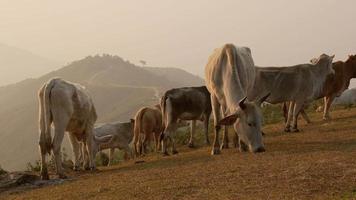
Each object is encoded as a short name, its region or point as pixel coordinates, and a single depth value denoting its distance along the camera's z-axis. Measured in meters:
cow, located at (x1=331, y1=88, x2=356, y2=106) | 31.27
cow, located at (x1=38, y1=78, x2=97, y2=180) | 11.95
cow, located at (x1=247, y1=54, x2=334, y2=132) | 16.92
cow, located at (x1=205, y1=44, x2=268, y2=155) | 12.13
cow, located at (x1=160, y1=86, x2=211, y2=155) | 17.09
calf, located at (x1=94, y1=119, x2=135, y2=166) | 21.80
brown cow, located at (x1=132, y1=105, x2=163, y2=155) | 21.22
